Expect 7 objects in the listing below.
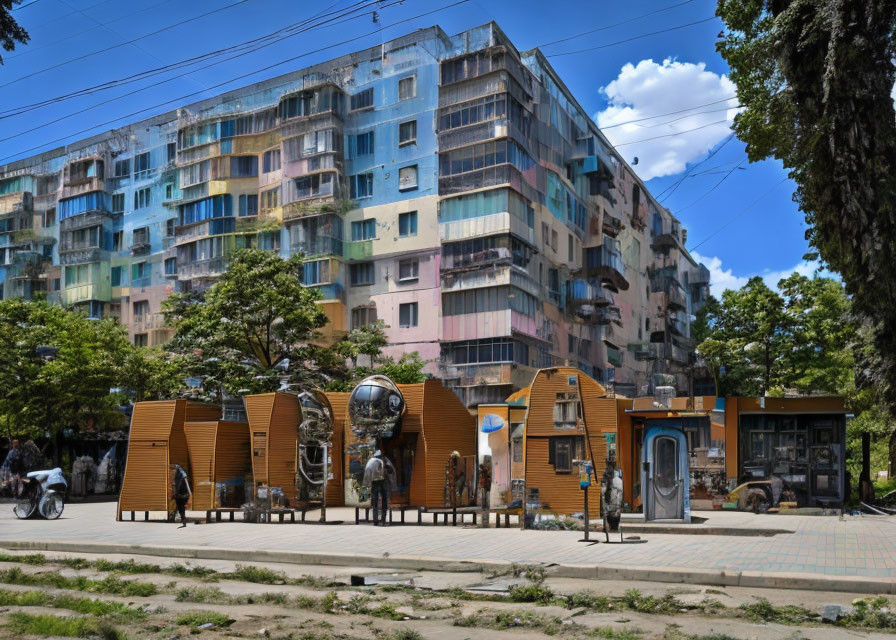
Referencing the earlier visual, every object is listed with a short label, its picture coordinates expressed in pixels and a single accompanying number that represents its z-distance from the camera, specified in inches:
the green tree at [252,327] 1514.5
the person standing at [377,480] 832.3
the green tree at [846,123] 642.8
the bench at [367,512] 857.7
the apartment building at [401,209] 1752.0
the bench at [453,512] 834.2
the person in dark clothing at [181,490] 863.7
